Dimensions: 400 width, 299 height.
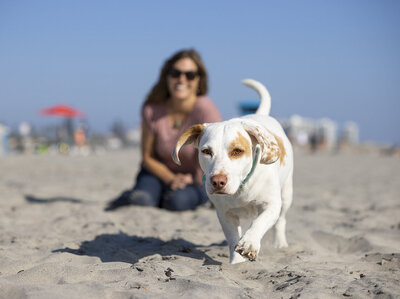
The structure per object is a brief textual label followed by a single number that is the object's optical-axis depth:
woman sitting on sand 5.17
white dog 2.49
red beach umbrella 26.55
